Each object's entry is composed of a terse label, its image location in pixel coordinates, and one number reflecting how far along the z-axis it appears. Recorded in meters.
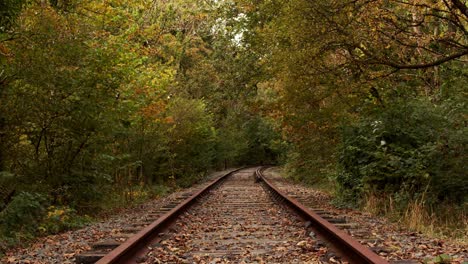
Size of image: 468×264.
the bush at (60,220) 8.52
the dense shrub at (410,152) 9.86
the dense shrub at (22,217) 7.73
